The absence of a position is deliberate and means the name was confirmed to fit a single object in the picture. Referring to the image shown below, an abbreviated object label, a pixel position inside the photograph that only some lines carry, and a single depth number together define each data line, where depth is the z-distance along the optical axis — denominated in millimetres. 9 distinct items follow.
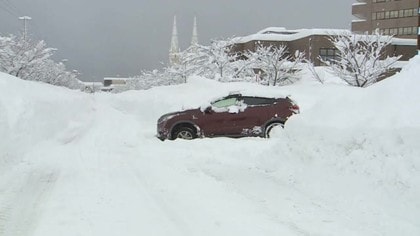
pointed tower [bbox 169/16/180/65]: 112488
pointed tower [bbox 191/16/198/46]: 106712
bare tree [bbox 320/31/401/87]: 31641
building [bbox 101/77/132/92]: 190775
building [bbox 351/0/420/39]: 89875
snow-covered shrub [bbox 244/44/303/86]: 46438
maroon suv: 14359
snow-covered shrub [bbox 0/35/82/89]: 48531
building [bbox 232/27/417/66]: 78856
